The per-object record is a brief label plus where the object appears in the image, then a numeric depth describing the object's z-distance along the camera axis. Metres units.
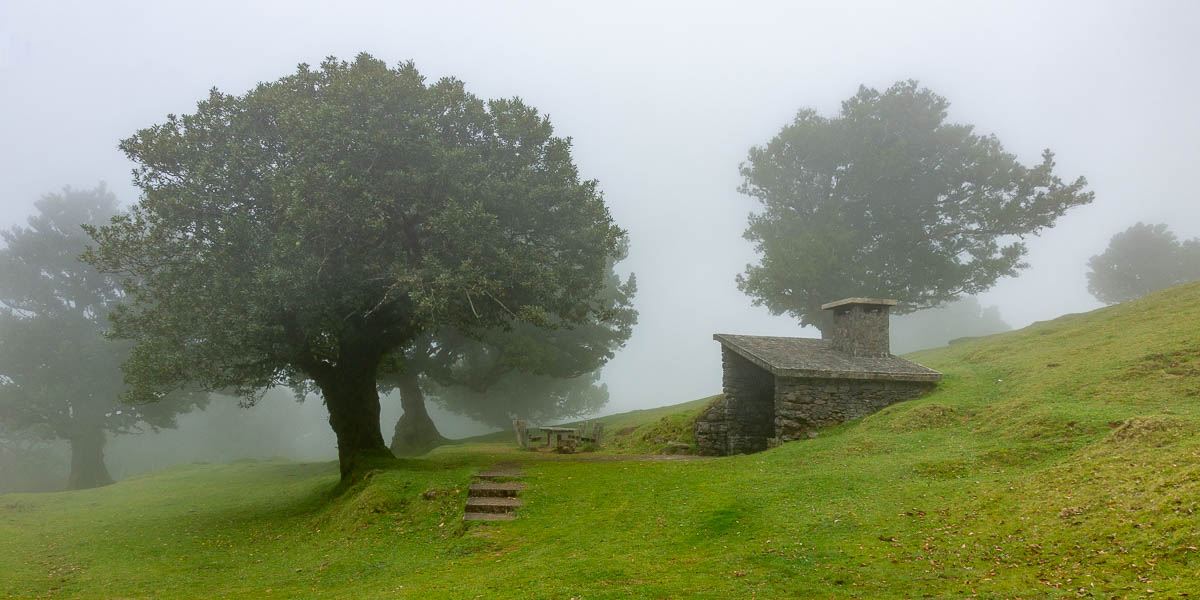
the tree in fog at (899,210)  40.53
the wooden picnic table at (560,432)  27.73
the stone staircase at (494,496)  15.63
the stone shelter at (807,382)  21.72
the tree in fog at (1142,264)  55.72
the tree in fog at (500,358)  38.28
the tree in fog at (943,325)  94.81
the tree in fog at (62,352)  39.72
